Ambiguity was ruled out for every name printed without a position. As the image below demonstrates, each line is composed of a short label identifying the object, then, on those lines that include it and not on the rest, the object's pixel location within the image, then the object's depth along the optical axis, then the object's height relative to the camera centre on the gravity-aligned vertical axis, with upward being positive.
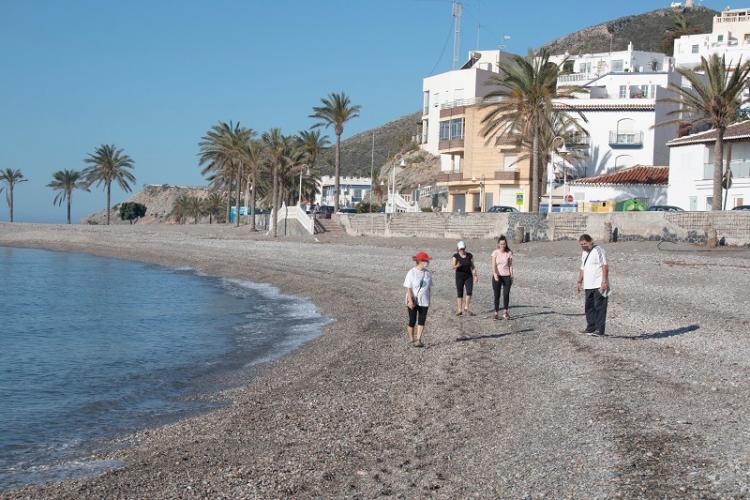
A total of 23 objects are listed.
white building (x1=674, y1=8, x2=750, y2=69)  89.31 +18.81
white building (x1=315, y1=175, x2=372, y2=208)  104.25 +2.08
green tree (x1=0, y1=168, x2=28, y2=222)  99.75 +2.34
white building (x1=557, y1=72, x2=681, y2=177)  56.00 +5.22
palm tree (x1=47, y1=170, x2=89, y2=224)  99.38 +2.04
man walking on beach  14.12 -1.17
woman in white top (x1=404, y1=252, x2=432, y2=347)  14.30 -1.31
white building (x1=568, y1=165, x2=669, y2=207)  50.34 +1.54
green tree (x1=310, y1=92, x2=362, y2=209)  66.00 +7.22
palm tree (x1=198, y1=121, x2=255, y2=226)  71.88 +4.56
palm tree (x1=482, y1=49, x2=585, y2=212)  40.22 +5.56
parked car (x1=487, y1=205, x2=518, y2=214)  47.28 +0.06
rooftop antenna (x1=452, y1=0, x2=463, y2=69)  80.50 +18.19
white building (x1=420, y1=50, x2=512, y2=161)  64.25 +9.28
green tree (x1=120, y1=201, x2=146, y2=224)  145.62 -1.55
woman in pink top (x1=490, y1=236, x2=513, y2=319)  17.05 -1.18
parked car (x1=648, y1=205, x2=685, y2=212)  39.52 +0.26
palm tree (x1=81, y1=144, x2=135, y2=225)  90.00 +3.53
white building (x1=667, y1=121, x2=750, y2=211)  41.66 +2.35
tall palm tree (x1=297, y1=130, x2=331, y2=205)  77.18 +5.70
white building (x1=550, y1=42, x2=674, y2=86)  76.31 +14.84
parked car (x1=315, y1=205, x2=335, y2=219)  62.72 -0.52
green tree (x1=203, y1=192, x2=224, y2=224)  113.99 -0.16
